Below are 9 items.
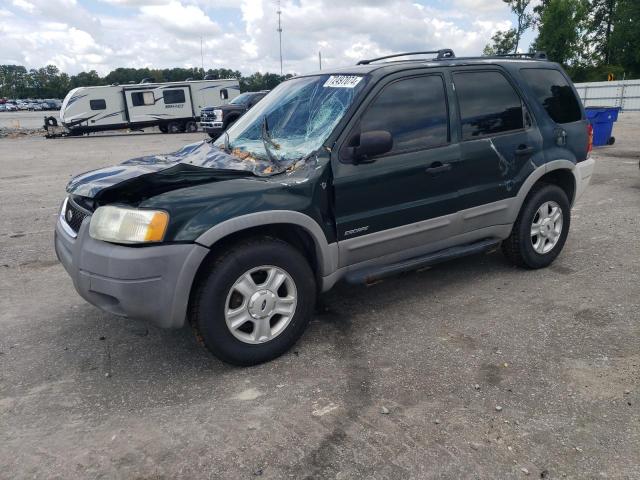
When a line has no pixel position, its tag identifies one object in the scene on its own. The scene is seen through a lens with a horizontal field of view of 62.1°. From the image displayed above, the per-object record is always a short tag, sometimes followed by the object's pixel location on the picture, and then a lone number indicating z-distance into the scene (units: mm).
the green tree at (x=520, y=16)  60969
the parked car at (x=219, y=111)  19547
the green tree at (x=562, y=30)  52750
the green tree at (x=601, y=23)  57469
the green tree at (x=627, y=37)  49281
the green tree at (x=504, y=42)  64625
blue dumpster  13375
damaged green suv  2986
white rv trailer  26619
